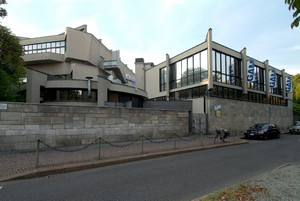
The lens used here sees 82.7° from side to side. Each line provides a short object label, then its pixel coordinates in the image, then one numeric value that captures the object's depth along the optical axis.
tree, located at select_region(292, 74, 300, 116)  48.29
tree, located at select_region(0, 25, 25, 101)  13.30
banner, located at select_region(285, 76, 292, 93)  29.76
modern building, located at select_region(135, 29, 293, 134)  18.61
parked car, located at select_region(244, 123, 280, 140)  16.32
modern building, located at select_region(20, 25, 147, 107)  21.02
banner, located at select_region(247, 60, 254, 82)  21.23
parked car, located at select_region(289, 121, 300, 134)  22.45
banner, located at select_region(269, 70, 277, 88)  25.98
